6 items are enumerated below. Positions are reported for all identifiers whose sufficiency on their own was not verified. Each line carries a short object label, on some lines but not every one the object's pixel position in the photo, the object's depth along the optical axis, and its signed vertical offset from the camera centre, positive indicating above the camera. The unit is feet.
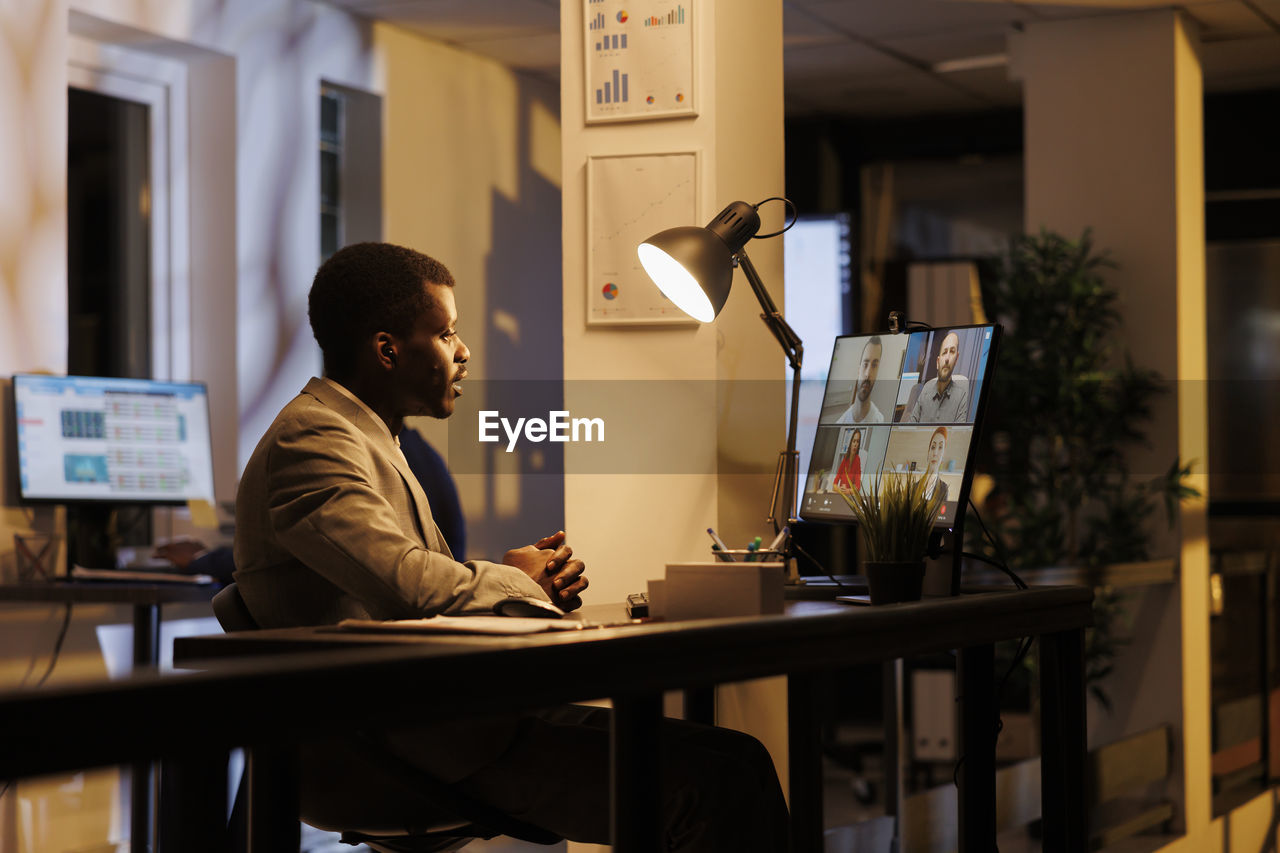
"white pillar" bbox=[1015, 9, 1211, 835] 17.43 +2.57
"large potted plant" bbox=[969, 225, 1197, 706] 16.97 -0.26
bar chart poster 10.71 +2.62
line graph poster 10.69 +1.41
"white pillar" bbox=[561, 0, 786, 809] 10.66 +0.26
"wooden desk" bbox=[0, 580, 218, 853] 12.01 -1.55
